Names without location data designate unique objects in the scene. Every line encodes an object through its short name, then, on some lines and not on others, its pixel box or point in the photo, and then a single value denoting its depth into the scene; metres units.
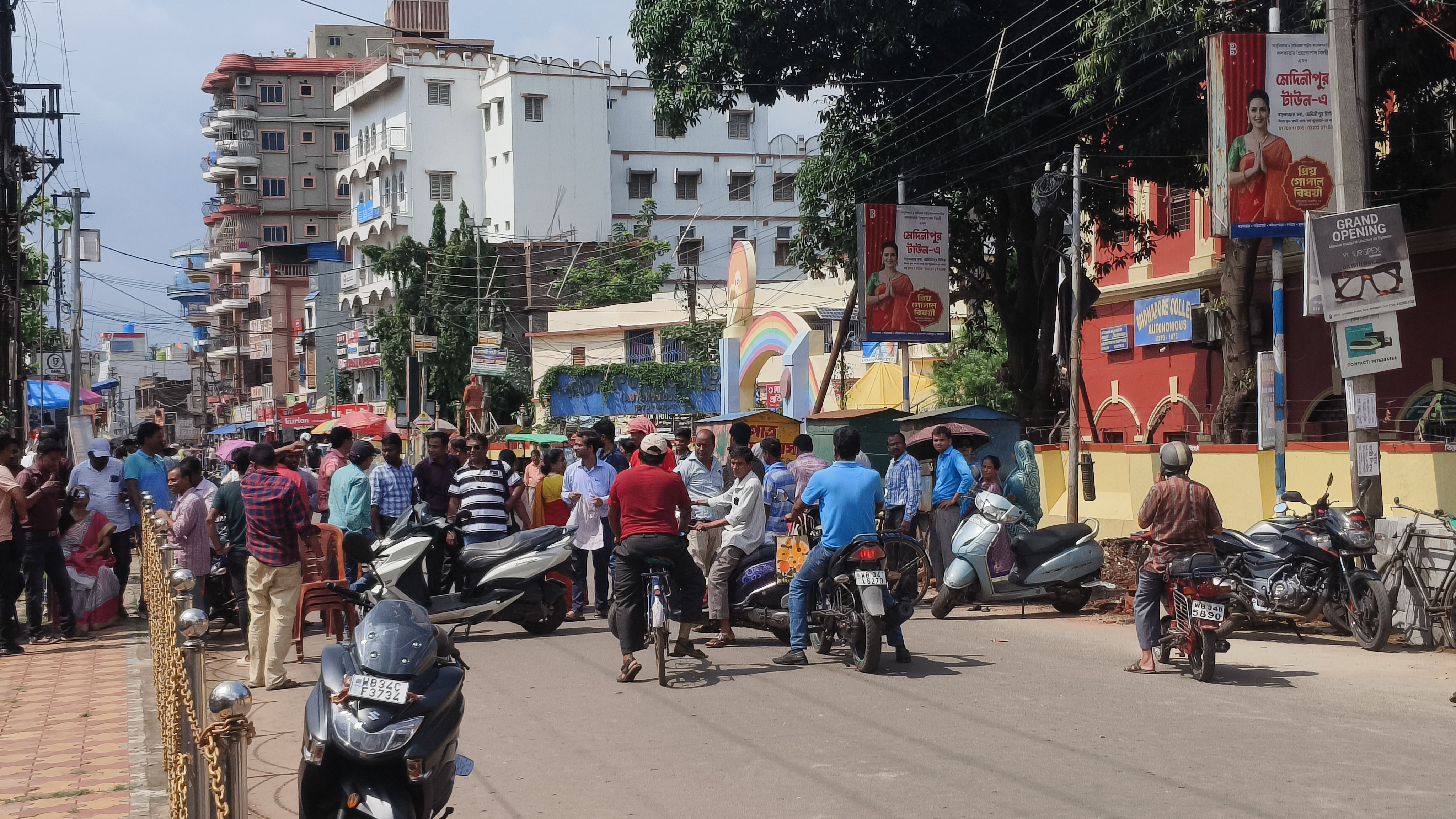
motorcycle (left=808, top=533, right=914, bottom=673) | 9.74
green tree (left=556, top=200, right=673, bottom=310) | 61.53
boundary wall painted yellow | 13.15
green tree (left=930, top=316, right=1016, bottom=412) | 31.86
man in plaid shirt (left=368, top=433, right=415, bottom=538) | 13.23
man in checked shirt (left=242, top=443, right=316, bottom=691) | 9.59
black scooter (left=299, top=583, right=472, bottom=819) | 5.05
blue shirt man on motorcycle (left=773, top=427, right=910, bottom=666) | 10.10
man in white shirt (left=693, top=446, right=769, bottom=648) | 11.08
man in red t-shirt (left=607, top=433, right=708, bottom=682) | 9.63
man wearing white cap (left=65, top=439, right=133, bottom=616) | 13.13
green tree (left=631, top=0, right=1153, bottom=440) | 22.09
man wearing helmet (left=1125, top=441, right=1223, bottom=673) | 9.71
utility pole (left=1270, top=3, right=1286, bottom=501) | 14.98
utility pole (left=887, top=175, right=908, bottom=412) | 24.00
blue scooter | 12.75
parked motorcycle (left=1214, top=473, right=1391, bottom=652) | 10.94
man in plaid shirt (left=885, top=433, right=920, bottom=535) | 14.16
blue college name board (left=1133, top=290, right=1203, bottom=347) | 25.83
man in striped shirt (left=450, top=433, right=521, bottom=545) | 12.70
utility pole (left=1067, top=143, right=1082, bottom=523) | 18.78
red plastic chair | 10.34
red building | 20.03
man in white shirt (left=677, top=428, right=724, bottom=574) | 12.53
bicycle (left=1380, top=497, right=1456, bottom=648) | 10.76
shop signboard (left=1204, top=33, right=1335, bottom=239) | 13.49
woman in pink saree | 12.74
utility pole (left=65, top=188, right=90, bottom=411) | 31.11
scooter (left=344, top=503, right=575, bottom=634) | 11.48
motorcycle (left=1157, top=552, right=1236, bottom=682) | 9.40
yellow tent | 34.19
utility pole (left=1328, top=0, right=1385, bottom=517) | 12.15
